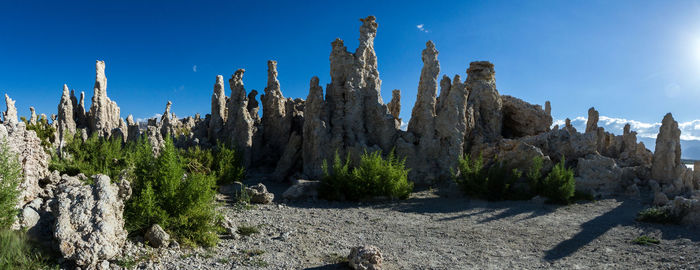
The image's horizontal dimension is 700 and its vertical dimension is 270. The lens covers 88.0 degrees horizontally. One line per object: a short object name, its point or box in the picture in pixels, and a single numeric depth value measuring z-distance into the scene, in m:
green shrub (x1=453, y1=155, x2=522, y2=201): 12.05
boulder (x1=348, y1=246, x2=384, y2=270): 5.58
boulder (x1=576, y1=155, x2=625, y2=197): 12.62
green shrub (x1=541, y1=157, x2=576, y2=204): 11.23
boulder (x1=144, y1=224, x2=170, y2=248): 5.88
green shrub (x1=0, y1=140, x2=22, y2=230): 5.14
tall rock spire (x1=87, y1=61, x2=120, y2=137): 20.22
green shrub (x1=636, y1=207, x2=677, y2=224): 9.16
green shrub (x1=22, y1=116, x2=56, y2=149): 13.40
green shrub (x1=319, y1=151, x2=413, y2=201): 11.43
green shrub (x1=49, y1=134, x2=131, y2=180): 11.03
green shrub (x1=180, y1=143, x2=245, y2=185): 12.93
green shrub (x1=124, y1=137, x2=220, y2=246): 6.09
